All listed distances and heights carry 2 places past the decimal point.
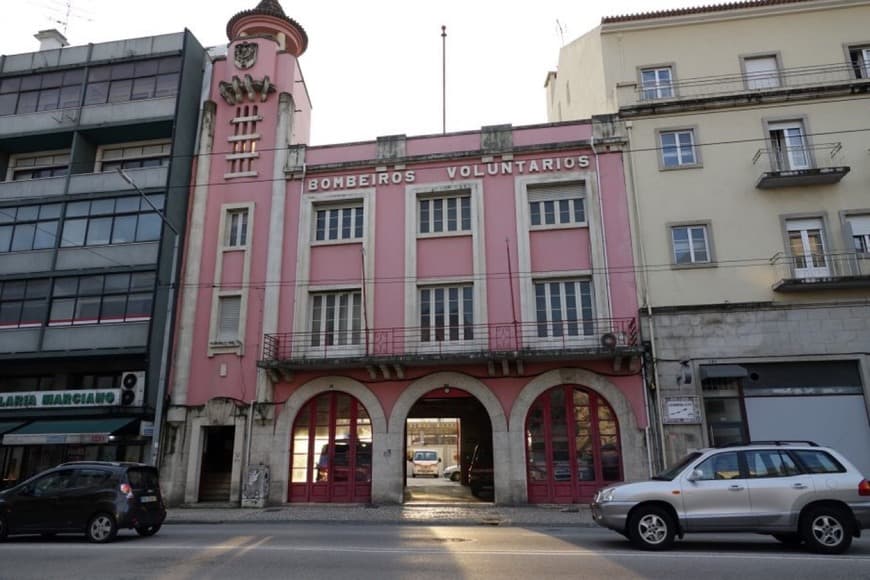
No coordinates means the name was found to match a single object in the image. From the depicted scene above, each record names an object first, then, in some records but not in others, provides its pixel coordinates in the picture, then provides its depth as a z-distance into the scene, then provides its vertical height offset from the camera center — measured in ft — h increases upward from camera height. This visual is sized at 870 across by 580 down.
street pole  55.98 +7.90
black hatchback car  35.86 -2.70
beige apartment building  53.67 +22.36
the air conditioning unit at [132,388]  60.49 +6.79
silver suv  28.53 -2.30
